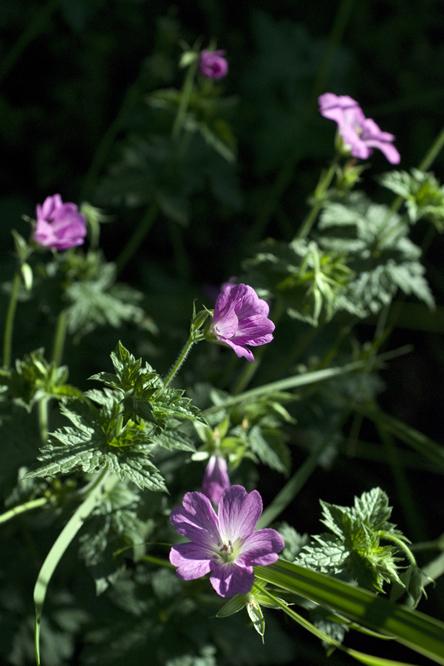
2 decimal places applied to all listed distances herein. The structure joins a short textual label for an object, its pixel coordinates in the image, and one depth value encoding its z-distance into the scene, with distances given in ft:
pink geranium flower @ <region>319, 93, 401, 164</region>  2.98
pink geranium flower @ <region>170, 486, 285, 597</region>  2.64
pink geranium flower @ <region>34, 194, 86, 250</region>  2.90
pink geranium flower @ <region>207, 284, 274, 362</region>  2.66
